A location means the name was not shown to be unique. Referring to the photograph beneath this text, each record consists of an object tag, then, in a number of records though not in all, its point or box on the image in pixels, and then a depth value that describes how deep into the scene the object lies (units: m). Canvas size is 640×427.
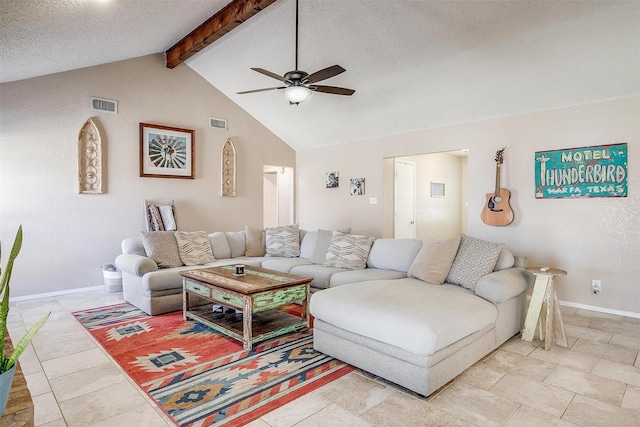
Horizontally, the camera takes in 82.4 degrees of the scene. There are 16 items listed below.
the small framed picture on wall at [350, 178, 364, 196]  6.51
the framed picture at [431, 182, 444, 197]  7.59
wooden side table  2.97
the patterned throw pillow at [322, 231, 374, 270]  4.25
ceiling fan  3.39
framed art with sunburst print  5.50
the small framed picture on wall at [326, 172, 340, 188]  6.87
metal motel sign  3.92
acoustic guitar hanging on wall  4.68
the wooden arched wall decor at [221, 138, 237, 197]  6.42
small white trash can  4.85
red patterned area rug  2.10
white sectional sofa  2.20
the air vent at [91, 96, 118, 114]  5.02
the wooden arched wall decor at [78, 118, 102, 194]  4.92
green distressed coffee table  2.93
